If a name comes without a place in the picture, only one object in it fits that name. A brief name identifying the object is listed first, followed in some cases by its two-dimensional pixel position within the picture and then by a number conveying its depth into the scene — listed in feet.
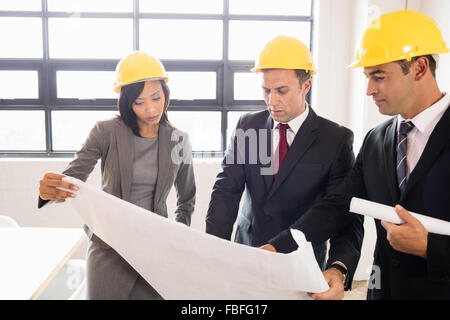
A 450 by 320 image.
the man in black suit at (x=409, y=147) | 3.75
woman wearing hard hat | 5.67
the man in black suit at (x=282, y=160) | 5.16
